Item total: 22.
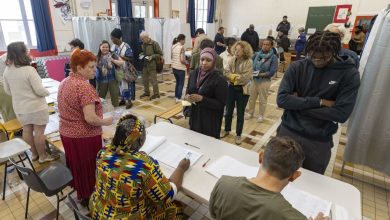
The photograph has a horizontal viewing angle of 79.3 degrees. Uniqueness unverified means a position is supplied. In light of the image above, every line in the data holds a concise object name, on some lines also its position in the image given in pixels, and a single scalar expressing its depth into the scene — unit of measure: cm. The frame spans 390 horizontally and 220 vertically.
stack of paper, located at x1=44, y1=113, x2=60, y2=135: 288
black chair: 175
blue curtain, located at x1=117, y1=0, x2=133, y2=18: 718
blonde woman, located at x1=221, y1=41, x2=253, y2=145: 343
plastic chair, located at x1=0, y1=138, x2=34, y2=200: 233
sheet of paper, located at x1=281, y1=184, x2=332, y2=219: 125
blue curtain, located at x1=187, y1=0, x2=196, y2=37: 955
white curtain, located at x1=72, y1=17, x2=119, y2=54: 521
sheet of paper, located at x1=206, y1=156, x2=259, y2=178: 154
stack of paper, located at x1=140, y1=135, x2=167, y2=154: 184
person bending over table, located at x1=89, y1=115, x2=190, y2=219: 122
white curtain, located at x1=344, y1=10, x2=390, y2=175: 232
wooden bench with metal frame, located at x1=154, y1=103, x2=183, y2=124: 351
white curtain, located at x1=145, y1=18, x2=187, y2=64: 655
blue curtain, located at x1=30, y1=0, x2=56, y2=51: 543
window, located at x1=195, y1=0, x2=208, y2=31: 1048
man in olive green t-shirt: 91
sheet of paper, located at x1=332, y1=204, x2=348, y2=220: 123
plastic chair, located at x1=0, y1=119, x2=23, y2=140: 278
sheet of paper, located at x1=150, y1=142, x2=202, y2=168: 169
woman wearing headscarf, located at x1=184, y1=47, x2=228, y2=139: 229
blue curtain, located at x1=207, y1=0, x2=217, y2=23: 1061
